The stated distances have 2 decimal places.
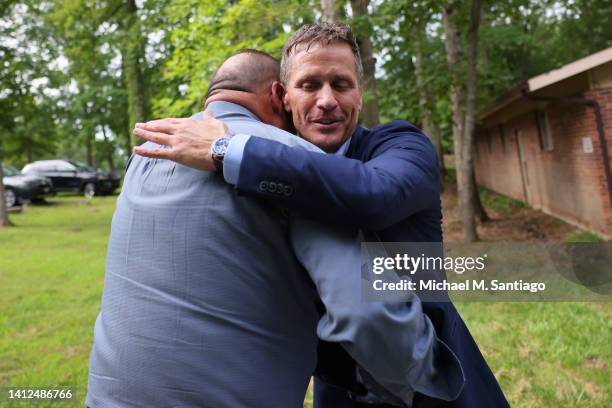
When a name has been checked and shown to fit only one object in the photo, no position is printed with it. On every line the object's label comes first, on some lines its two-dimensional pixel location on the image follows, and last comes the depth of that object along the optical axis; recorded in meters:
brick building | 10.67
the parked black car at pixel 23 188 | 24.00
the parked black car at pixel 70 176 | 29.08
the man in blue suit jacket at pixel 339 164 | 1.32
